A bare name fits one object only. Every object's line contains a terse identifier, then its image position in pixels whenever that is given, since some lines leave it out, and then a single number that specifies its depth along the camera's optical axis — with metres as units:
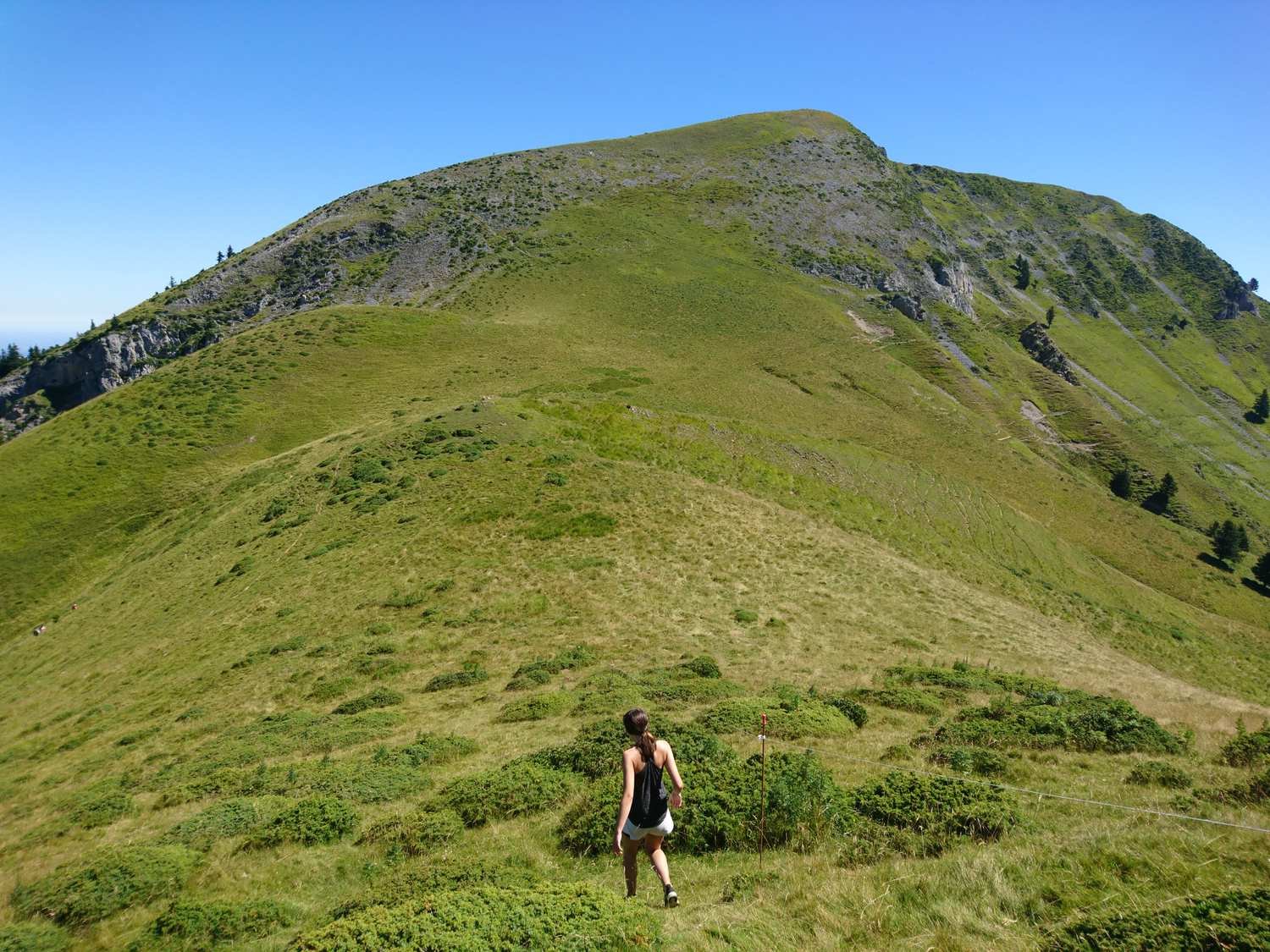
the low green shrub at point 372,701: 21.72
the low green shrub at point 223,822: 13.61
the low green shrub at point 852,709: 18.22
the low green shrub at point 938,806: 10.49
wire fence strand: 8.58
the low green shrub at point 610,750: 14.20
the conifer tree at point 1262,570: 72.25
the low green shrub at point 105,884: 11.36
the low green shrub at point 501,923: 7.20
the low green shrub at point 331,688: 22.97
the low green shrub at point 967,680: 21.64
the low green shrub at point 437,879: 9.52
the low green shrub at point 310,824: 13.23
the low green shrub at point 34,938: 10.56
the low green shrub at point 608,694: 19.36
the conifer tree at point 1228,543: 76.06
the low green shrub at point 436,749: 17.03
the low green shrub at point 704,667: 22.62
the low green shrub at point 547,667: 22.48
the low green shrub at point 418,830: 12.46
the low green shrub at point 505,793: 13.49
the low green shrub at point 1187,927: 5.98
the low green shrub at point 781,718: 16.89
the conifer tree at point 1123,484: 87.88
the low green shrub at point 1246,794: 10.63
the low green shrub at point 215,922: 10.10
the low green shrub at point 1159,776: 12.30
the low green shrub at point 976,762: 13.97
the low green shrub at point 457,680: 22.94
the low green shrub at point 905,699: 19.17
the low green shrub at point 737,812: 11.13
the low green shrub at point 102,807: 16.17
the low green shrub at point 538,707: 19.62
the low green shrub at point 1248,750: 13.17
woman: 8.69
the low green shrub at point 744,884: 9.05
